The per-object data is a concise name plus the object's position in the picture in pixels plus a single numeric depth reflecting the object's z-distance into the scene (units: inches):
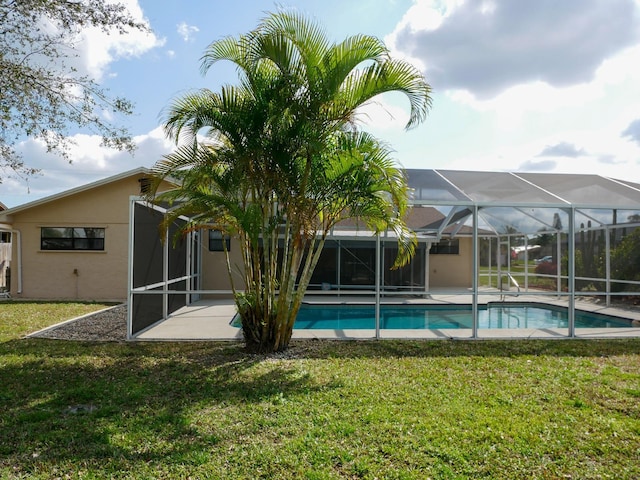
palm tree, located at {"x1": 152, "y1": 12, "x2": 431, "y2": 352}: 231.6
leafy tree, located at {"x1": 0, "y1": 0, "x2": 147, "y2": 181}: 284.2
